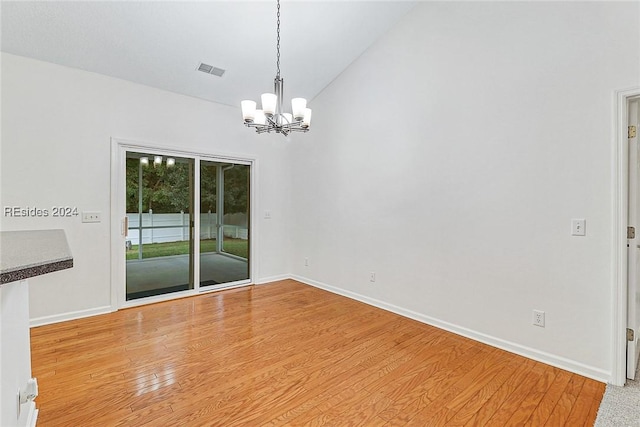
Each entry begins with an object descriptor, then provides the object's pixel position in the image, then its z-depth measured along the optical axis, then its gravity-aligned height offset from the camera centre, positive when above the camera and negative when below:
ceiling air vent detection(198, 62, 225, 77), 3.88 +1.85
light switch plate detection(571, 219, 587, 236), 2.44 -0.11
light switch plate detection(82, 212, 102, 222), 3.58 -0.06
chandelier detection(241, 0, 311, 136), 2.76 +0.92
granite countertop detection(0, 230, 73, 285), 0.93 -0.16
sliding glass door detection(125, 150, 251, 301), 4.09 -0.18
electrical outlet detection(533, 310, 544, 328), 2.67 -0.92
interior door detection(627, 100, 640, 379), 2.30 -0.24
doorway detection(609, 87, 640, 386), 2.26 -0.23
